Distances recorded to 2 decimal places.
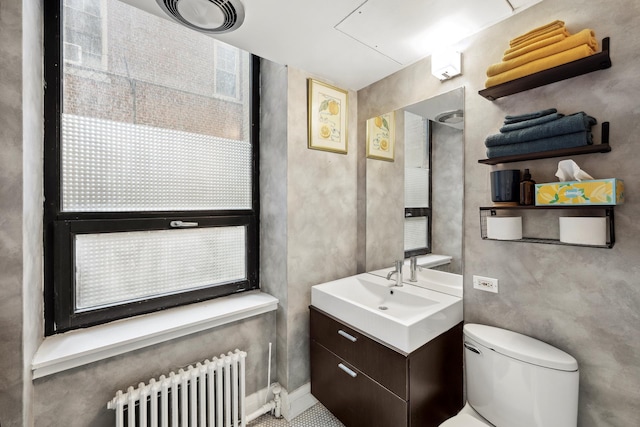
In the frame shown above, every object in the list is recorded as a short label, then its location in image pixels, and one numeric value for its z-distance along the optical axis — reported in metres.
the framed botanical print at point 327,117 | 1.89
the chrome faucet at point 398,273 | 1.82
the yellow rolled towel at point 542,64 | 1.04
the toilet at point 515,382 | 1.06
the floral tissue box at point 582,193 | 0.97
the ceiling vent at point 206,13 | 1.22
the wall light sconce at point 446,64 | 1.49
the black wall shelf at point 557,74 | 1.04
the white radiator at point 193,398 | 1.30
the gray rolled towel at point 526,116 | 1.15
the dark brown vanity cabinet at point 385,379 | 1.25
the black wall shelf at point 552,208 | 1.03
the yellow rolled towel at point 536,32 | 1.11
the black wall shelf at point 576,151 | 1.04
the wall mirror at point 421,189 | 1.56
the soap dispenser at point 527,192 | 1.21
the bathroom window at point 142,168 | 1.36
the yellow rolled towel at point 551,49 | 1.05
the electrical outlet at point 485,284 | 1.39
